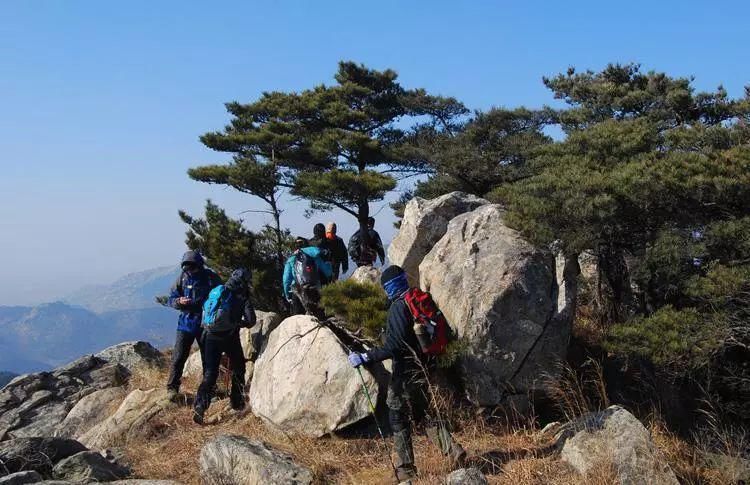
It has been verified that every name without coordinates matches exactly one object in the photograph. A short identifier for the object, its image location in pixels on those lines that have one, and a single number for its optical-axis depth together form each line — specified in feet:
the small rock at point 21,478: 20.89
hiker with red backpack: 21.53
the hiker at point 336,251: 40.52
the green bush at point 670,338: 24.72
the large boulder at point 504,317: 26.23
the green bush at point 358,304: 28.53
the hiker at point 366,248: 42.57
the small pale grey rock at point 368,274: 35.96
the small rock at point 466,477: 19.38
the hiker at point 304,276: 33.78
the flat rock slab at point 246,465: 21.13
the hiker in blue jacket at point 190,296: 31.73
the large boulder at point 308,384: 26.53
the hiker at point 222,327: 29.84
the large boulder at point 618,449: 19.95
